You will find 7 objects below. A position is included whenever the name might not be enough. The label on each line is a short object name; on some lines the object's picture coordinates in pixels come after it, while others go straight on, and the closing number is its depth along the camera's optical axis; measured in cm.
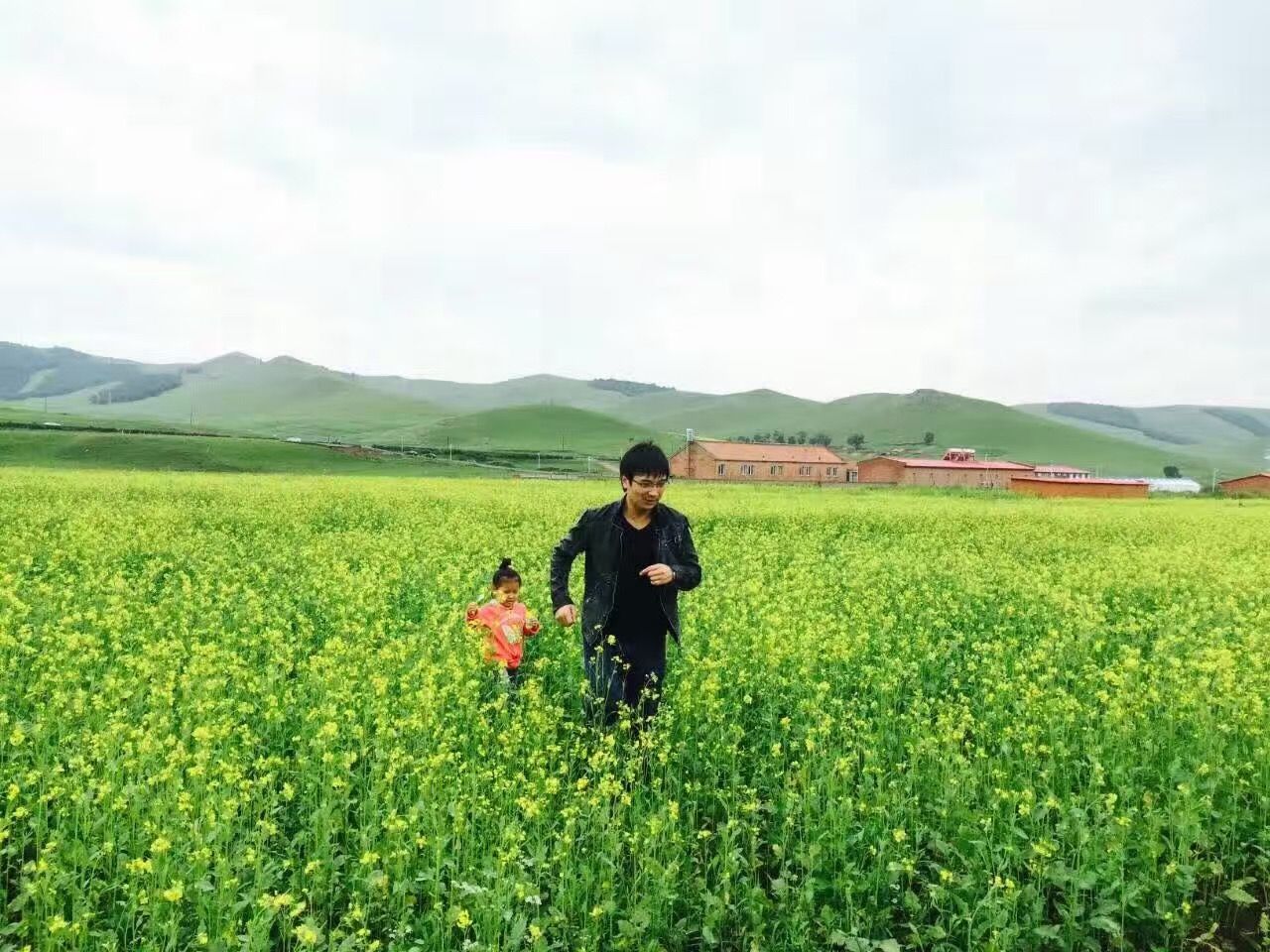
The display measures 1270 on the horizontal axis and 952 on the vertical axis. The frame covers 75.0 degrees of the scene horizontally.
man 693
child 852
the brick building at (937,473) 11025
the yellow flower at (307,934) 398
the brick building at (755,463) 10994
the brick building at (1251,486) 8984
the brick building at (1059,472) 12672
